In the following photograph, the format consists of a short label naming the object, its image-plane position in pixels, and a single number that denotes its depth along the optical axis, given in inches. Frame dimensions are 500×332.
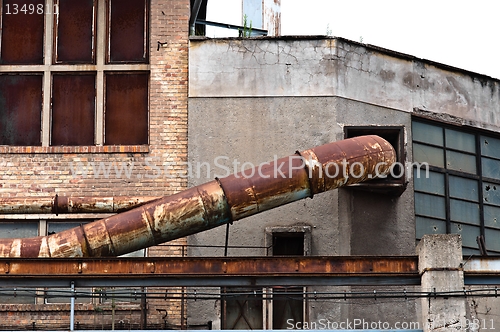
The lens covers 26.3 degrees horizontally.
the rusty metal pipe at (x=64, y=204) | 631.2
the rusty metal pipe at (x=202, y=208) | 598.2
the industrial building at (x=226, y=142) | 664.4
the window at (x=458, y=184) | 724.7
